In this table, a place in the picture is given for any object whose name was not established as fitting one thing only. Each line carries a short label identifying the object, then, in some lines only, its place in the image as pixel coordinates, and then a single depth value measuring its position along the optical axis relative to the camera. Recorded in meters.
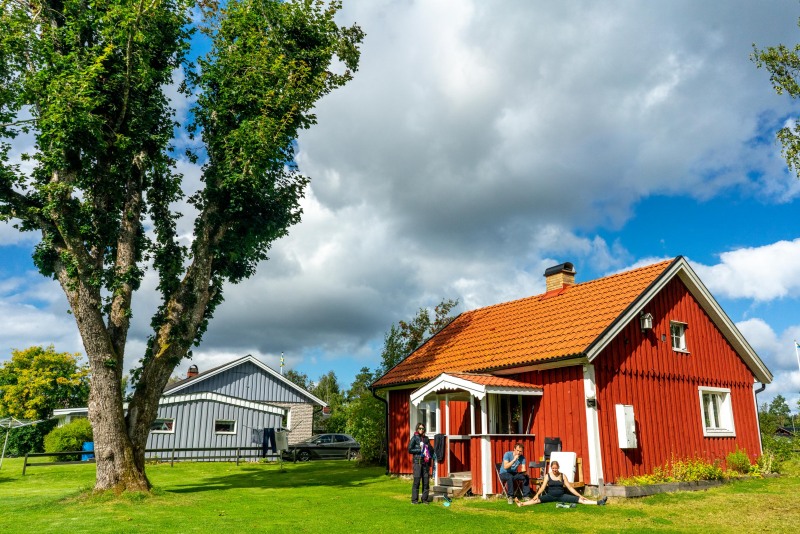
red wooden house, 13.76
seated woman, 11.99
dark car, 28.31
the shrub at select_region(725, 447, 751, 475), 16.45
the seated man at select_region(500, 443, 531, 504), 12.68
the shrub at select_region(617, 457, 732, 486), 14.16
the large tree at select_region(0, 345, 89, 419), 43.66
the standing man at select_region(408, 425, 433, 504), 12.98
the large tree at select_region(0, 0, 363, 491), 14.04
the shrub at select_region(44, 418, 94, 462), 29.42
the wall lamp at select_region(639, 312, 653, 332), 15.36
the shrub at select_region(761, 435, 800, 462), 18.09
